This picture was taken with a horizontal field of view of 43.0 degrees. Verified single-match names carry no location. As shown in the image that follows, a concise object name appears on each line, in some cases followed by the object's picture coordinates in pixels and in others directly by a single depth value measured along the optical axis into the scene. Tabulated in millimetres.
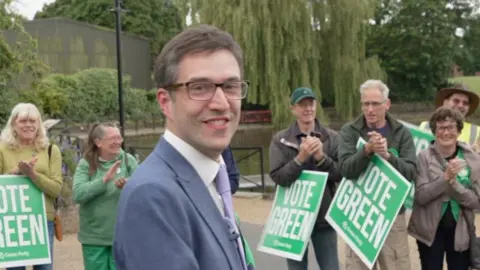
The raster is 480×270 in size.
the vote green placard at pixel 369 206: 4379
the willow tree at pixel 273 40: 21869
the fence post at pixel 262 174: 12497
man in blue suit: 1483
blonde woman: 4730
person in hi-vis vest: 5059
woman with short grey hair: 4359
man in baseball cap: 4703
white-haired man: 4398
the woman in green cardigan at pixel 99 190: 4445
